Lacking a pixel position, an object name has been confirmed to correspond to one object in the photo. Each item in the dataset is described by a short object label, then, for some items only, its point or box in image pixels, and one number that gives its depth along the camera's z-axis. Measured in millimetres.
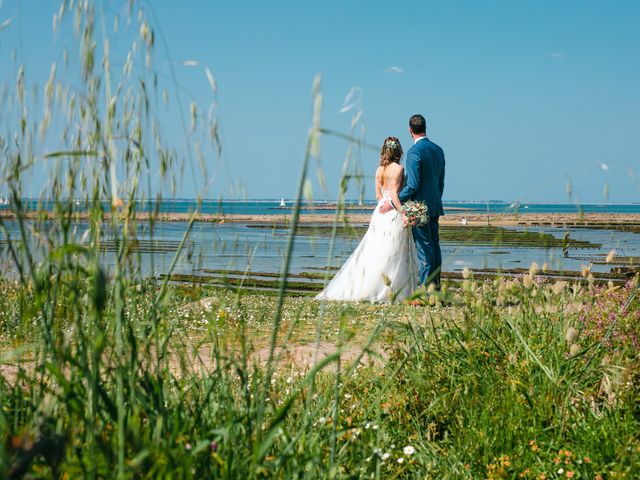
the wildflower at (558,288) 3613
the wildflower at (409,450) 2869
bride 9977
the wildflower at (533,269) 3635
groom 9484
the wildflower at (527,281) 3613
